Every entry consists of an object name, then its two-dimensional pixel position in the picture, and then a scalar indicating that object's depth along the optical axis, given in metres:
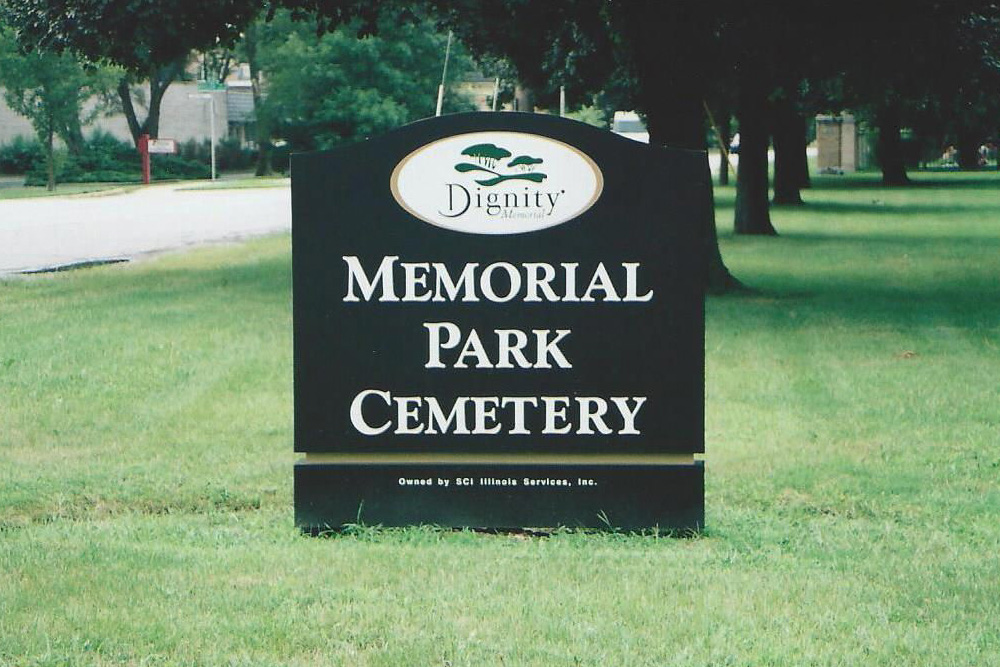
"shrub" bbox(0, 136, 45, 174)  59.69
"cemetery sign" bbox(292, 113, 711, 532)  6.03
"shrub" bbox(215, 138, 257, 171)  72.62
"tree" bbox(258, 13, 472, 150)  71.94
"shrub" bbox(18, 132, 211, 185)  56.43
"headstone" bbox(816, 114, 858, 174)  69.75
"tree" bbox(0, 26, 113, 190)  46.44
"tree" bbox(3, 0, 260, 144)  16.70
